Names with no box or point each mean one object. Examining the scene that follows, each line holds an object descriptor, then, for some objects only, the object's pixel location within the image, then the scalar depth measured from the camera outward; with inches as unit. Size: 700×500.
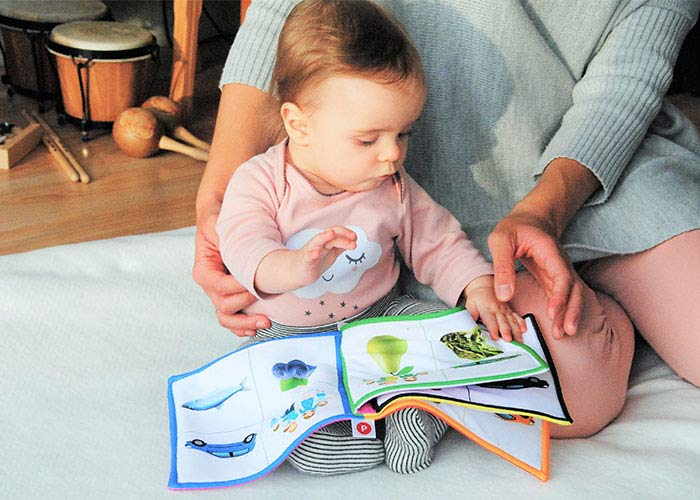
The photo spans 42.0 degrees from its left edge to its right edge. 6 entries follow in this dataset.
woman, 45.9
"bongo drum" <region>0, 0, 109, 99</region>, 100.3
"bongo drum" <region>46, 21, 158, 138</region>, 94.2
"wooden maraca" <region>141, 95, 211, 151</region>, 95.6
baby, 39.4
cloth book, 37.5
